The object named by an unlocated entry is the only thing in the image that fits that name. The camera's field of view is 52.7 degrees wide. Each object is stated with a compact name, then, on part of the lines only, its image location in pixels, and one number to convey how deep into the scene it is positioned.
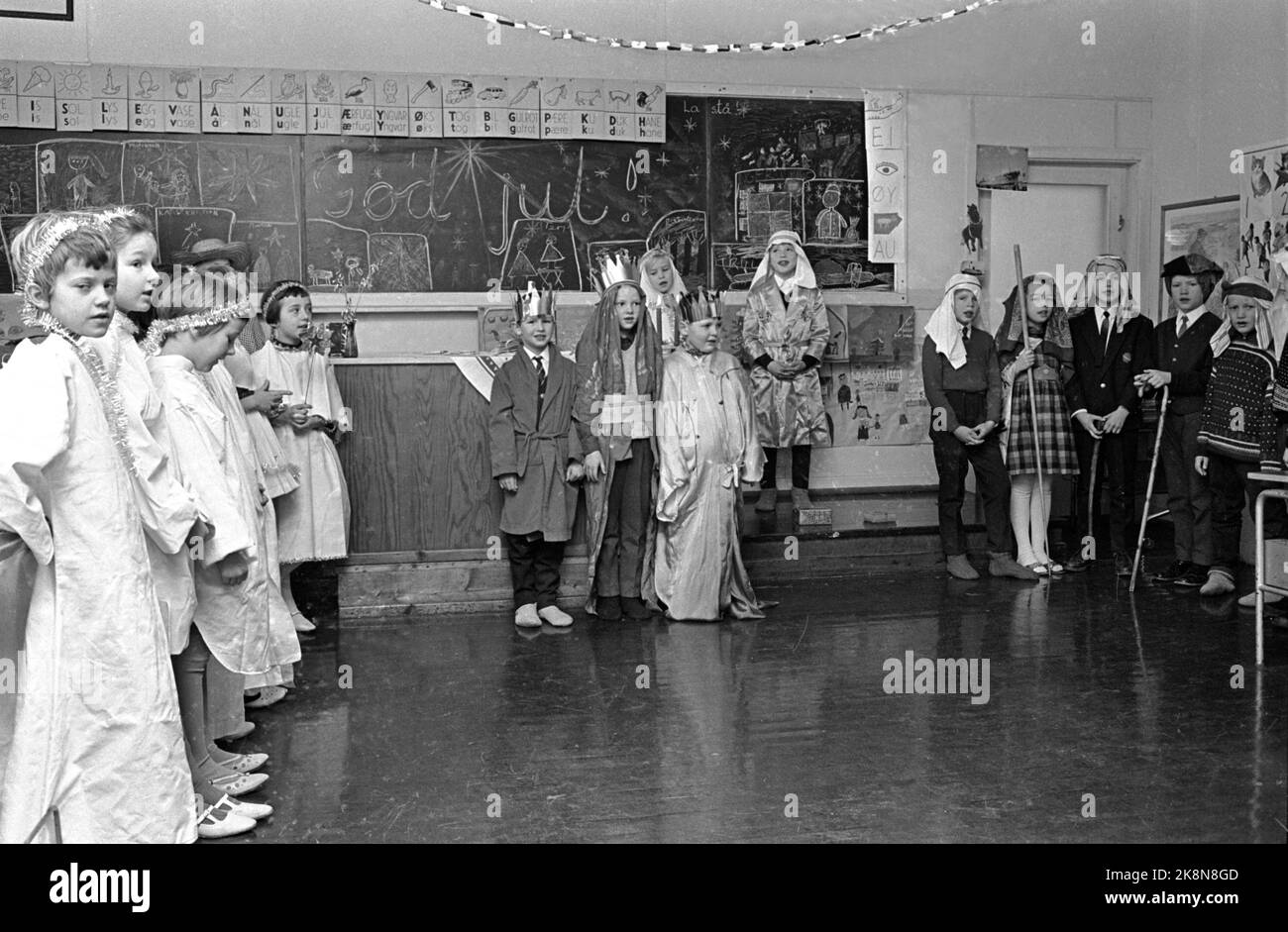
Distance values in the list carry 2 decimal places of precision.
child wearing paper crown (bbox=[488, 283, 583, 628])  5.95
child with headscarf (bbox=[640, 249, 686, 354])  6.18
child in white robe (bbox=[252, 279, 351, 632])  5.57
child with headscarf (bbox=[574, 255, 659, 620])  5.99
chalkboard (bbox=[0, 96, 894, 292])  7.21
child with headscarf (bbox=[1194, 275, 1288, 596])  6.02
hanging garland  7.32
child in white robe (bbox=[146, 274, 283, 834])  3.40
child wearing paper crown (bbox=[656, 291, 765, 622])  6.02
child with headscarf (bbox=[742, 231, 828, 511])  7.32
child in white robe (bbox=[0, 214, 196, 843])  2.72
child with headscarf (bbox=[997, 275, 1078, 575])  6.96
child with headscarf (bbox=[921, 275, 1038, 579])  6.99
